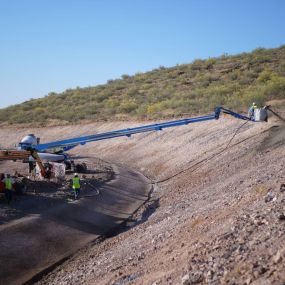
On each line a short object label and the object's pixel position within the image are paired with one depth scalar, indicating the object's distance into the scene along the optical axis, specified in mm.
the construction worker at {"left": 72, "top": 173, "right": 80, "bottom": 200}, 22609
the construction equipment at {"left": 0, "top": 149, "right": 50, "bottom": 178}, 22734
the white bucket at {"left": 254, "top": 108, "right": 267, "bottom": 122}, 27438
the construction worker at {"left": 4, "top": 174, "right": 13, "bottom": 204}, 20766
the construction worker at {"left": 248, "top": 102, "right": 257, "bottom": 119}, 28219
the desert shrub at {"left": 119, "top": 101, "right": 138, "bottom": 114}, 58947
